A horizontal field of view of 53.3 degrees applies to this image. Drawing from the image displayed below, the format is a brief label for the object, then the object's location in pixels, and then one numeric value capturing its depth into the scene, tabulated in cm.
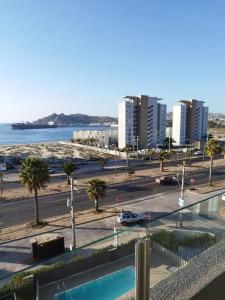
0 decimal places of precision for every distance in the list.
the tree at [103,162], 5410
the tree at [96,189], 2707
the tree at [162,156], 4772
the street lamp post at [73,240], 1952
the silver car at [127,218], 2467
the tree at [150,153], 6451
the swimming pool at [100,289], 320
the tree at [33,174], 2481
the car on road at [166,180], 4000
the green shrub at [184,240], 356
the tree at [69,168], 3751
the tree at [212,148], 4066
